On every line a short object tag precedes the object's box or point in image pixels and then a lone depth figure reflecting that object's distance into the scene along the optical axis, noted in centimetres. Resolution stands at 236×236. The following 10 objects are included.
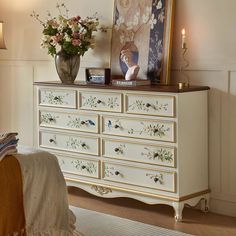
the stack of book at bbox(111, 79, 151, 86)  454
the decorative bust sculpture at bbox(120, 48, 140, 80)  465
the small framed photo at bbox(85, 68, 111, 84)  479
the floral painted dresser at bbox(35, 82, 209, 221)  423
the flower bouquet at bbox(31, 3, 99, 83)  491
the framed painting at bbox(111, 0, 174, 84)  461
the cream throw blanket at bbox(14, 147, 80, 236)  337
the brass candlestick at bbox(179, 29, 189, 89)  460
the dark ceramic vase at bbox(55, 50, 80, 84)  495
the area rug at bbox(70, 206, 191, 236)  398
